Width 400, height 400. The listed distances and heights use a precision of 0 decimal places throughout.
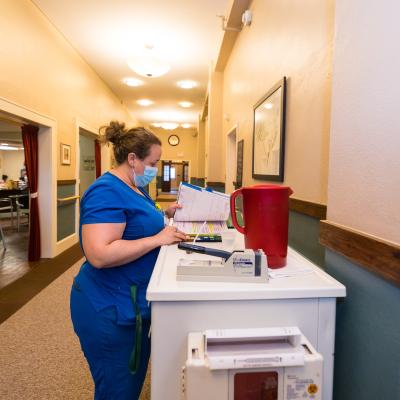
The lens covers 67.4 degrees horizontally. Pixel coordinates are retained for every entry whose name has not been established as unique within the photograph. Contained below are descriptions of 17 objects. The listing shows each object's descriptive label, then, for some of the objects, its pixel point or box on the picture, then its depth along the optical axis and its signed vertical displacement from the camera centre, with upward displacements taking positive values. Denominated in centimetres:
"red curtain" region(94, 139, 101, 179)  631 +40
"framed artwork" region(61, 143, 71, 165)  440 +31
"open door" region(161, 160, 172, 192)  1437 -4
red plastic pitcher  90 -13
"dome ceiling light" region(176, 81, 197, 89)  612 +191
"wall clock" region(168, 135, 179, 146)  1220 +151
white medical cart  73 -34
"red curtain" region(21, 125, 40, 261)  384 -16
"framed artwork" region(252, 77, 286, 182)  176 +29
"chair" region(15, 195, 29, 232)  608 -72
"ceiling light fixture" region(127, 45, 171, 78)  405 +152
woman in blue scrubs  100 -39
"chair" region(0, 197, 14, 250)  618 -62
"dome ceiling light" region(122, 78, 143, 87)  591 +188
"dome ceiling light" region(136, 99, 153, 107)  773 +194
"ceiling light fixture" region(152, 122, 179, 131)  1031 +179
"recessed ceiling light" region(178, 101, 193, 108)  776 +191
